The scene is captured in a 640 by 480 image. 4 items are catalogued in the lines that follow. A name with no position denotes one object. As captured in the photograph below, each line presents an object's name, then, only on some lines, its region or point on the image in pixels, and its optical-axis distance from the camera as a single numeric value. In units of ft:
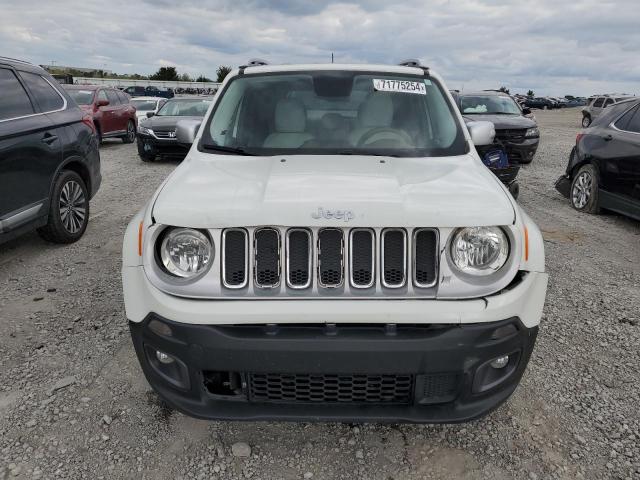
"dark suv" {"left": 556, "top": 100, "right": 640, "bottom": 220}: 20.45
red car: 43.88
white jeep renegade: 6.60
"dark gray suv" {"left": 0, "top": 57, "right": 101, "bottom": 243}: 14.65
